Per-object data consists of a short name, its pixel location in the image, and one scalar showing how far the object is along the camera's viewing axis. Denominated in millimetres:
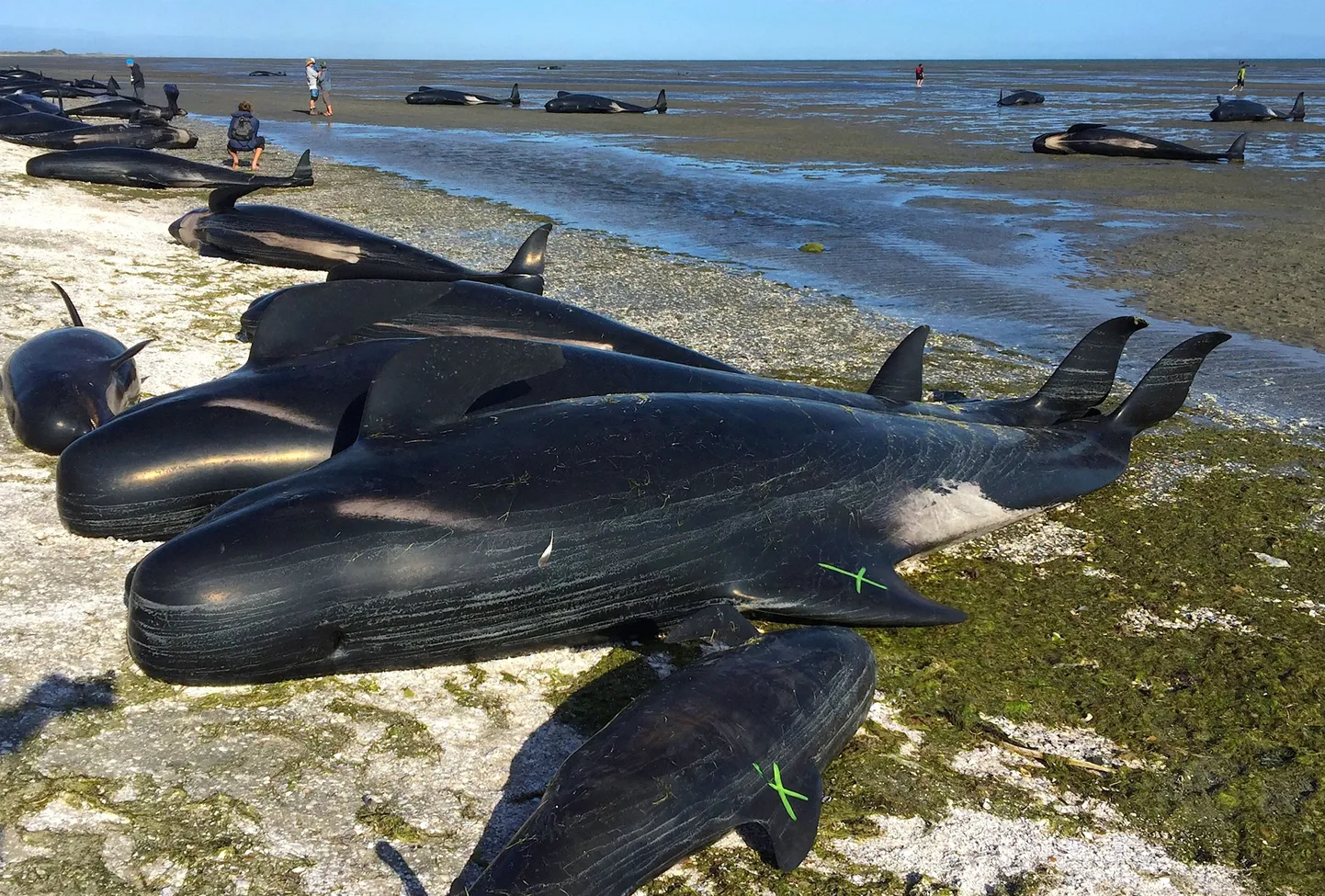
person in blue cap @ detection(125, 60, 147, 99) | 37188
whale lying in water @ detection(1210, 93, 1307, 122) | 35844
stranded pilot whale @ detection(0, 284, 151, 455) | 5586
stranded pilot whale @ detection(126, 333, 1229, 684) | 3615
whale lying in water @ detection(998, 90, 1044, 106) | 47906
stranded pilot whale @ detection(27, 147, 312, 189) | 16172
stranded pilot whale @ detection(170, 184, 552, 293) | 10703
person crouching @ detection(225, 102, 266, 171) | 20250
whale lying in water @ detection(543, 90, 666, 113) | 41938
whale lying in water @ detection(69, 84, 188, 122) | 28664
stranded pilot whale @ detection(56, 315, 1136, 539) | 4422
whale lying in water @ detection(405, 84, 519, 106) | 45969
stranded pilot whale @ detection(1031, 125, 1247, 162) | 25391
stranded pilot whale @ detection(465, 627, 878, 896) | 2768
